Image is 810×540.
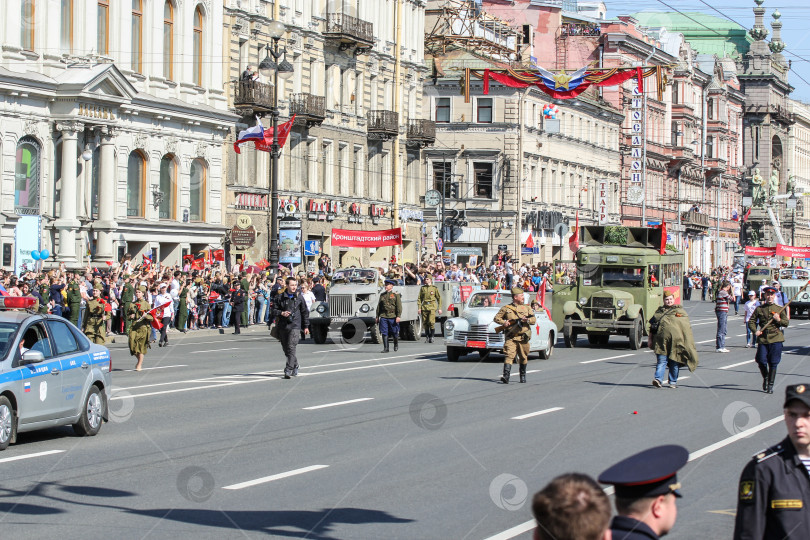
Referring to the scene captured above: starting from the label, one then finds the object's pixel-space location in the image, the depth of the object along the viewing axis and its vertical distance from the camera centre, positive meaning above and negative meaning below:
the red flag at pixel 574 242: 37.93 +1.10
